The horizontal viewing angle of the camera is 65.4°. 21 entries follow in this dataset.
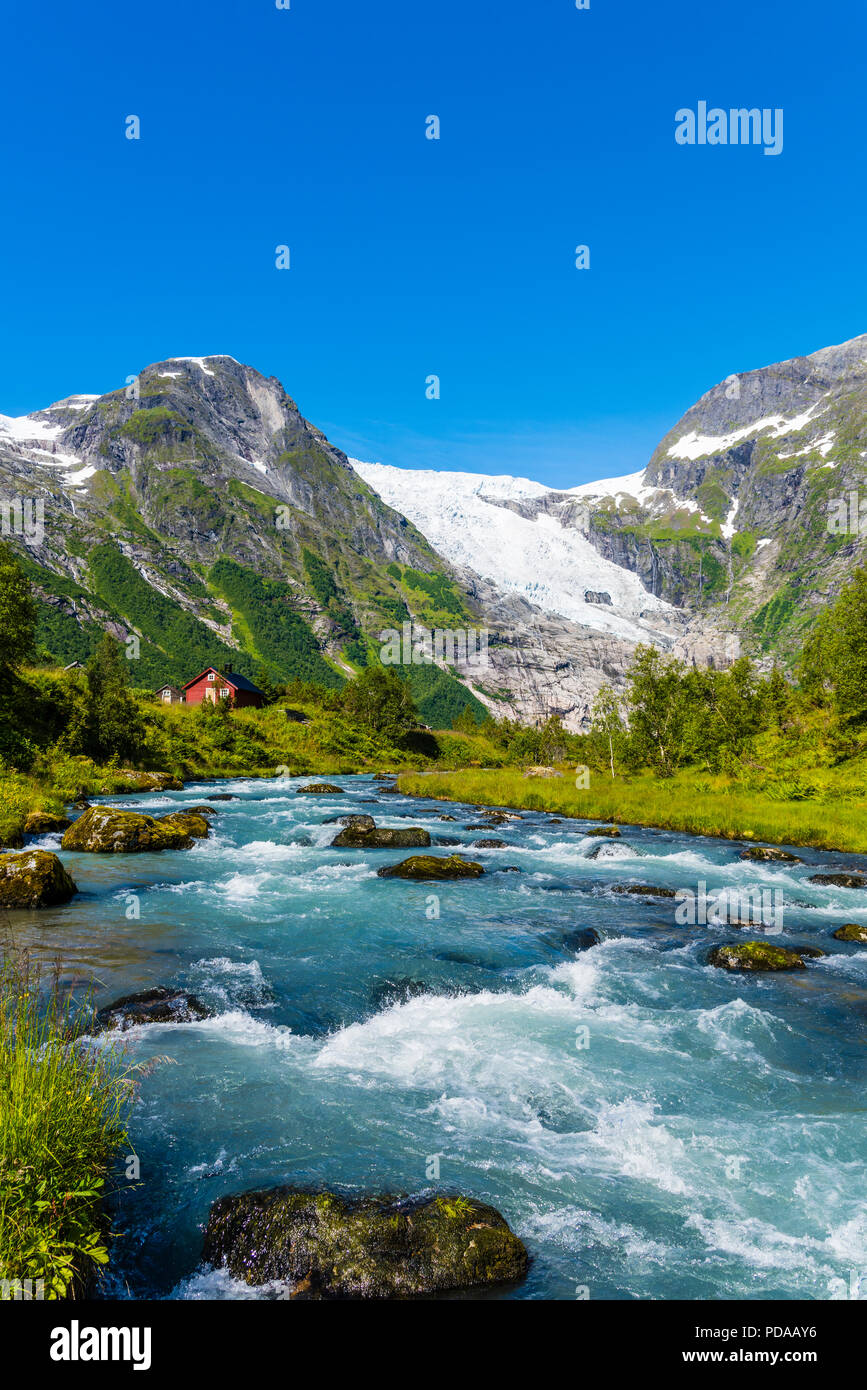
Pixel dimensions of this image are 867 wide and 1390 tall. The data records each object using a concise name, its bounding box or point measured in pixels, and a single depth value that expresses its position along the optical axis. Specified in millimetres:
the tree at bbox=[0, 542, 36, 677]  38906
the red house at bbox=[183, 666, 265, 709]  107688
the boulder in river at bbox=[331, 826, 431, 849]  31109
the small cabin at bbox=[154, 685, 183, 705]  122750
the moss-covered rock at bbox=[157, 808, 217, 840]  31434
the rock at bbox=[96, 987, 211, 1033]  11430
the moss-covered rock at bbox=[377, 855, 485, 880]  25056
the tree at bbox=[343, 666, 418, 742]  118438
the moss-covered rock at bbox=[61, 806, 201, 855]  27203
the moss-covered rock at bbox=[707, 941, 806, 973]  15898
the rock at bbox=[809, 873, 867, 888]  24719
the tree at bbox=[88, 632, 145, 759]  51250
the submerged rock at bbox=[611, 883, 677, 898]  23078
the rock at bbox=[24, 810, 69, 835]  28620
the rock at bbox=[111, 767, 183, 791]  50844
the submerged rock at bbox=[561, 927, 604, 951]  17703
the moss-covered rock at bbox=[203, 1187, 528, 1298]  6082
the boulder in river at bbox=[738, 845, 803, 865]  29594
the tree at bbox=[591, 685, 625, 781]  65312
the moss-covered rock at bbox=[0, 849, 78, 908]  18359
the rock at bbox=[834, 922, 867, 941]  18219
